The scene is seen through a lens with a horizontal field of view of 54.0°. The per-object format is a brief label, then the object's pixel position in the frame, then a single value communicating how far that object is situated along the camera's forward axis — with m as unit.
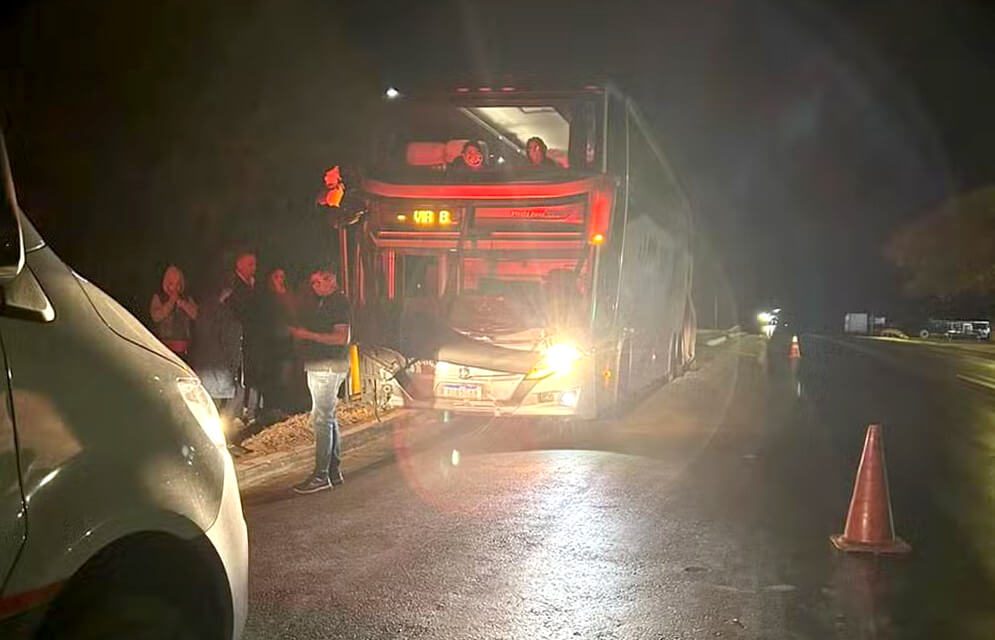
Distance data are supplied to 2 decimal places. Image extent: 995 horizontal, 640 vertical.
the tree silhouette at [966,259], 38.12
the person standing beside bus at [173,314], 9.23
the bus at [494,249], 11.41
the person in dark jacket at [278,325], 8.70
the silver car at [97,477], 2.48
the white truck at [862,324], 79.94
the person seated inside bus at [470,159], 11.68
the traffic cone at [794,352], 33.09
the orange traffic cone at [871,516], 6.71
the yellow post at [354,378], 12.15
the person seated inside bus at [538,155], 11.62
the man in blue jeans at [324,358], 8.19
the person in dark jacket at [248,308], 8.85
